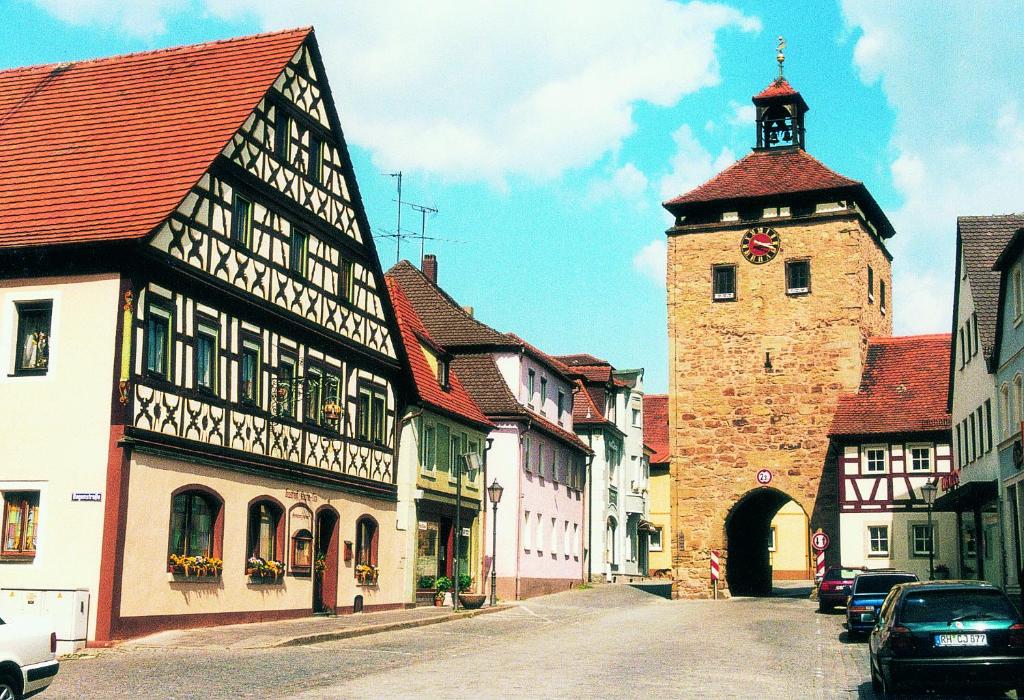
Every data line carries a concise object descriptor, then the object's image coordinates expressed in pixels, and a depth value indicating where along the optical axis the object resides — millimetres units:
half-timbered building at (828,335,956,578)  48125
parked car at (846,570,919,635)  27750
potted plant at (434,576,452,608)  38959
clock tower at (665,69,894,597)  51719
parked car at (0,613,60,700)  13898
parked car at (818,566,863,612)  39375
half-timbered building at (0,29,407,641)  23562
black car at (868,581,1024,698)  15891
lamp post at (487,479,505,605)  37094
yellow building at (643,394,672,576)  79188
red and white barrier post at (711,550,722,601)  51625
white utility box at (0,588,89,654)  21969
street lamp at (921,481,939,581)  37125
